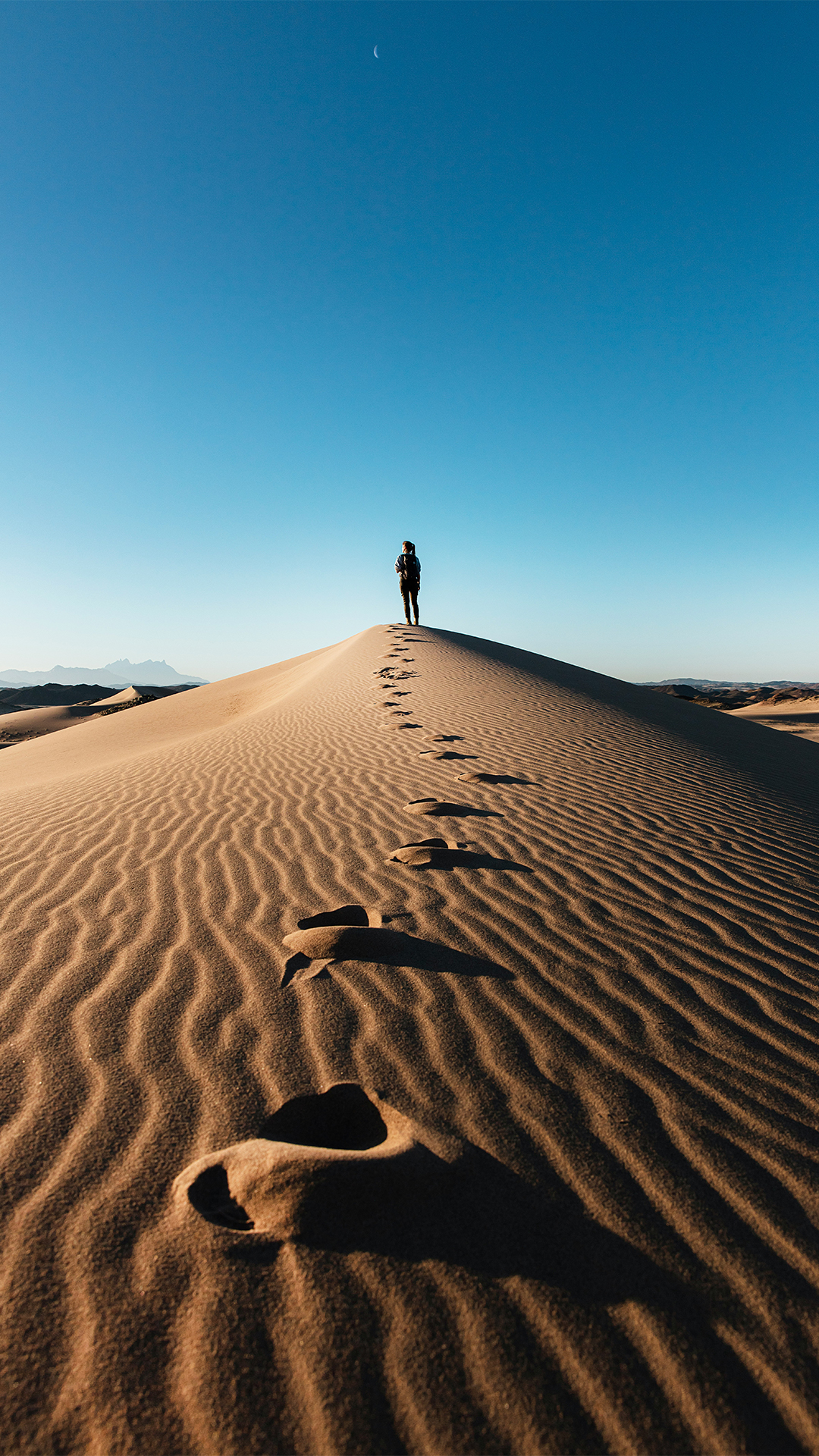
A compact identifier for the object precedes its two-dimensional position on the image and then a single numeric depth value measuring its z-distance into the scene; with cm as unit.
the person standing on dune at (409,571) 1798
